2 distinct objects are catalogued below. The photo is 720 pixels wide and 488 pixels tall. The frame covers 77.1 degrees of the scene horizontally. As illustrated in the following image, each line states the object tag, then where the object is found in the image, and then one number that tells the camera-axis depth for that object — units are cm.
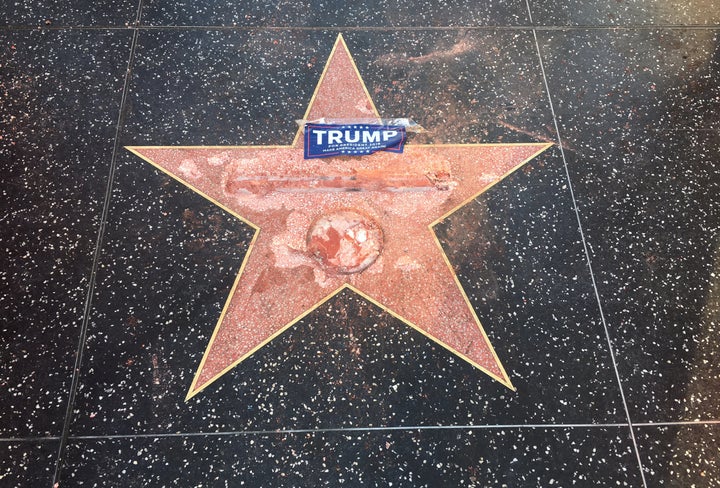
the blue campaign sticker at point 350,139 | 221
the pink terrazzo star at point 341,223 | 193
